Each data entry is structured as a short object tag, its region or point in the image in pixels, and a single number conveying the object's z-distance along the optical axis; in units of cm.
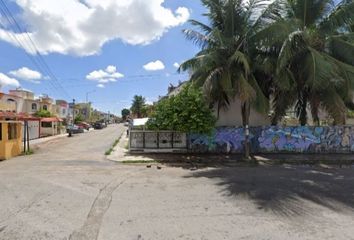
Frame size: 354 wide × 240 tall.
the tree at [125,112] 17138
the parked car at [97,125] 8501
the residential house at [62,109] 7988
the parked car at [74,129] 5293
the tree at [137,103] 10991
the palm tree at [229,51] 1909
